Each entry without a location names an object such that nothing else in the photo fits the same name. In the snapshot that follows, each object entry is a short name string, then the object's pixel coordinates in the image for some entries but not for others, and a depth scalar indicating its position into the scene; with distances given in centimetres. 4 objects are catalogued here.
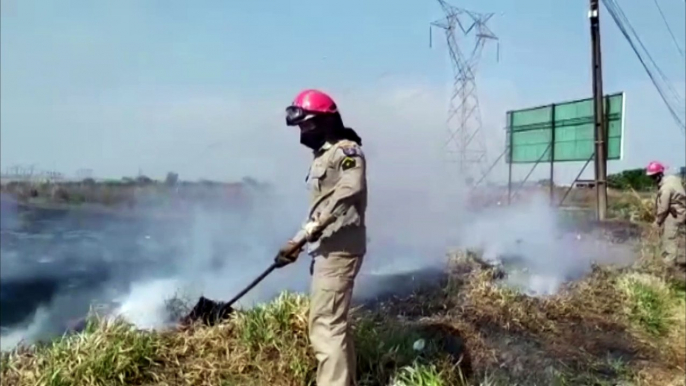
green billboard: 938
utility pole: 886
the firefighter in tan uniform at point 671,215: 872
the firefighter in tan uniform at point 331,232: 348
